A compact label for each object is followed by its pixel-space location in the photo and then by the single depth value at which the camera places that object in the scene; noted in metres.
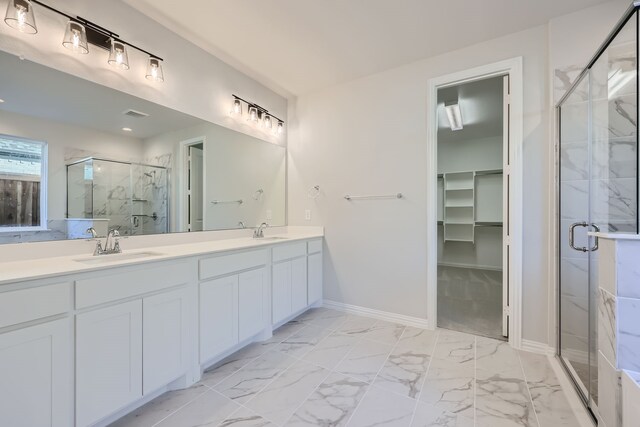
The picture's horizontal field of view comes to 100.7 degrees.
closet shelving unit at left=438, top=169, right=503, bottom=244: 5.09
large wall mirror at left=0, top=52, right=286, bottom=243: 1.47
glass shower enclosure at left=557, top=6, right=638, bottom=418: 1.49
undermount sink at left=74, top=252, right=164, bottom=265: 1.43
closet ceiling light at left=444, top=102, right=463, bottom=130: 3.44
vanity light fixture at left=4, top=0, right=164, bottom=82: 1.42
